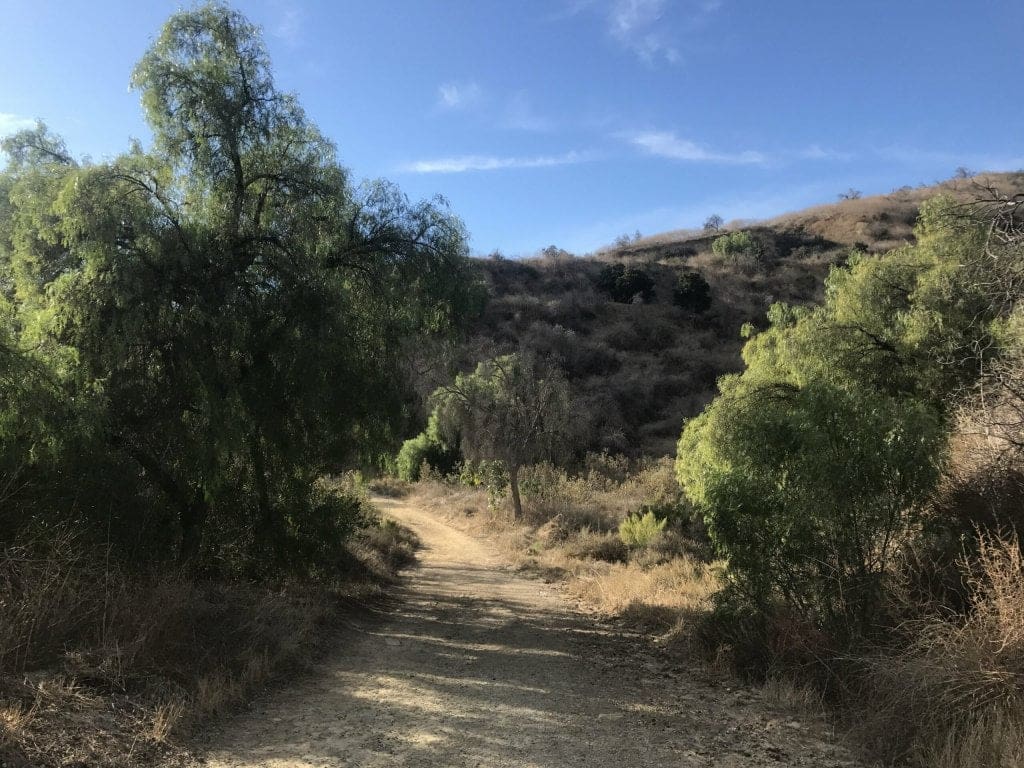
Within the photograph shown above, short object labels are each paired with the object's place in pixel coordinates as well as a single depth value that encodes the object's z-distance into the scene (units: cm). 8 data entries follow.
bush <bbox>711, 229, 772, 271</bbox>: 6675
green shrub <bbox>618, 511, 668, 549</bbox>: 1689
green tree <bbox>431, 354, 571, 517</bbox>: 2477
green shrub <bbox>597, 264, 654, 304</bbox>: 6097
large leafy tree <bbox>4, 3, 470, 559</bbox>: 813
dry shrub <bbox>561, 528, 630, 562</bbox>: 1681
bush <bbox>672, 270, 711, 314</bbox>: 5794
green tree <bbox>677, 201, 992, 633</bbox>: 701
